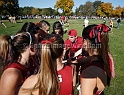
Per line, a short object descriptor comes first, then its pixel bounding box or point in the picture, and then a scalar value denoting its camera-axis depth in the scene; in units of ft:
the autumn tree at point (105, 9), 208.00
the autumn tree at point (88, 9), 227.43
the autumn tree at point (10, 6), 115.91
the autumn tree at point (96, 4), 309.00
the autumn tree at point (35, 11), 235.54
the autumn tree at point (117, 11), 201.74
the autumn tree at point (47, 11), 241.00
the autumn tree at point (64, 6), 171.93
